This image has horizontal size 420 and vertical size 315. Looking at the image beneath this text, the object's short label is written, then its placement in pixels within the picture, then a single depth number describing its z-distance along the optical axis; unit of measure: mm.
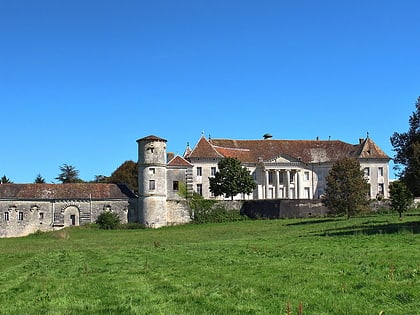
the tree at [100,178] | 98812
